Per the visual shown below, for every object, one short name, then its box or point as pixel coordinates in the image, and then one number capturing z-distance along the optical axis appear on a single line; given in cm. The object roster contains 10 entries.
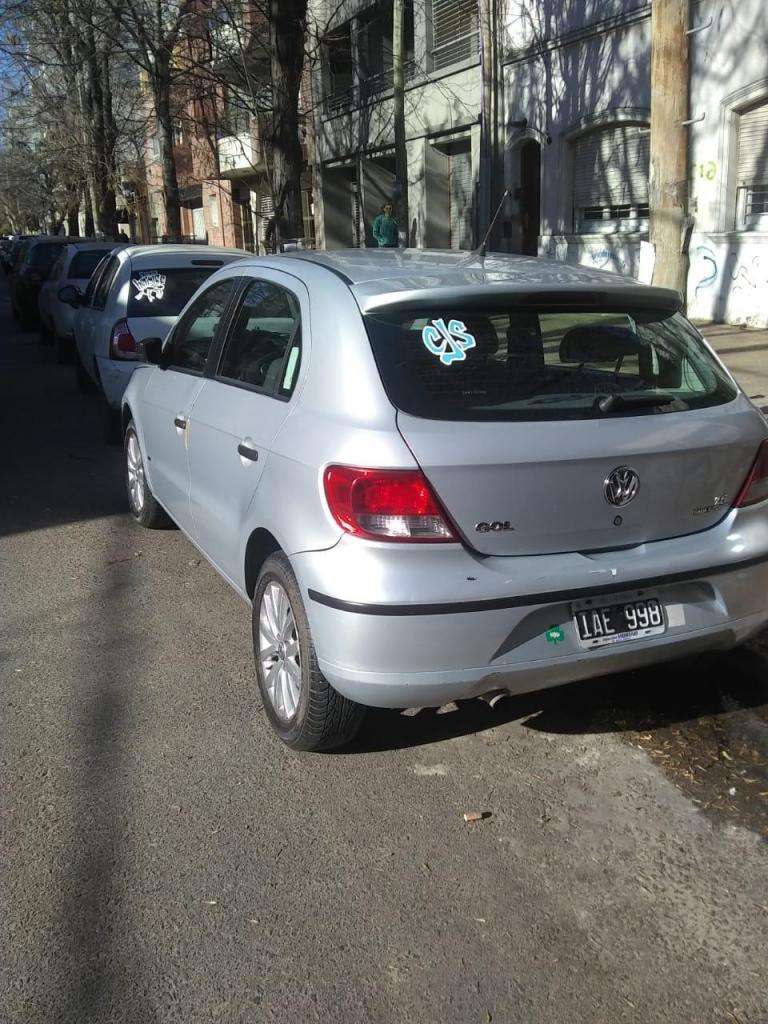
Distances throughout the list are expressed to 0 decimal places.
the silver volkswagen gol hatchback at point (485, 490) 309
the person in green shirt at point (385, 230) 1880
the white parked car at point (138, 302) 898
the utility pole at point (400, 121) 1568
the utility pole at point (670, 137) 718
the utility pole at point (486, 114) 1709
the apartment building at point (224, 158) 1593
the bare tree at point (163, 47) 1720
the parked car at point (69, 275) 1526
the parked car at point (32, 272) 2130
